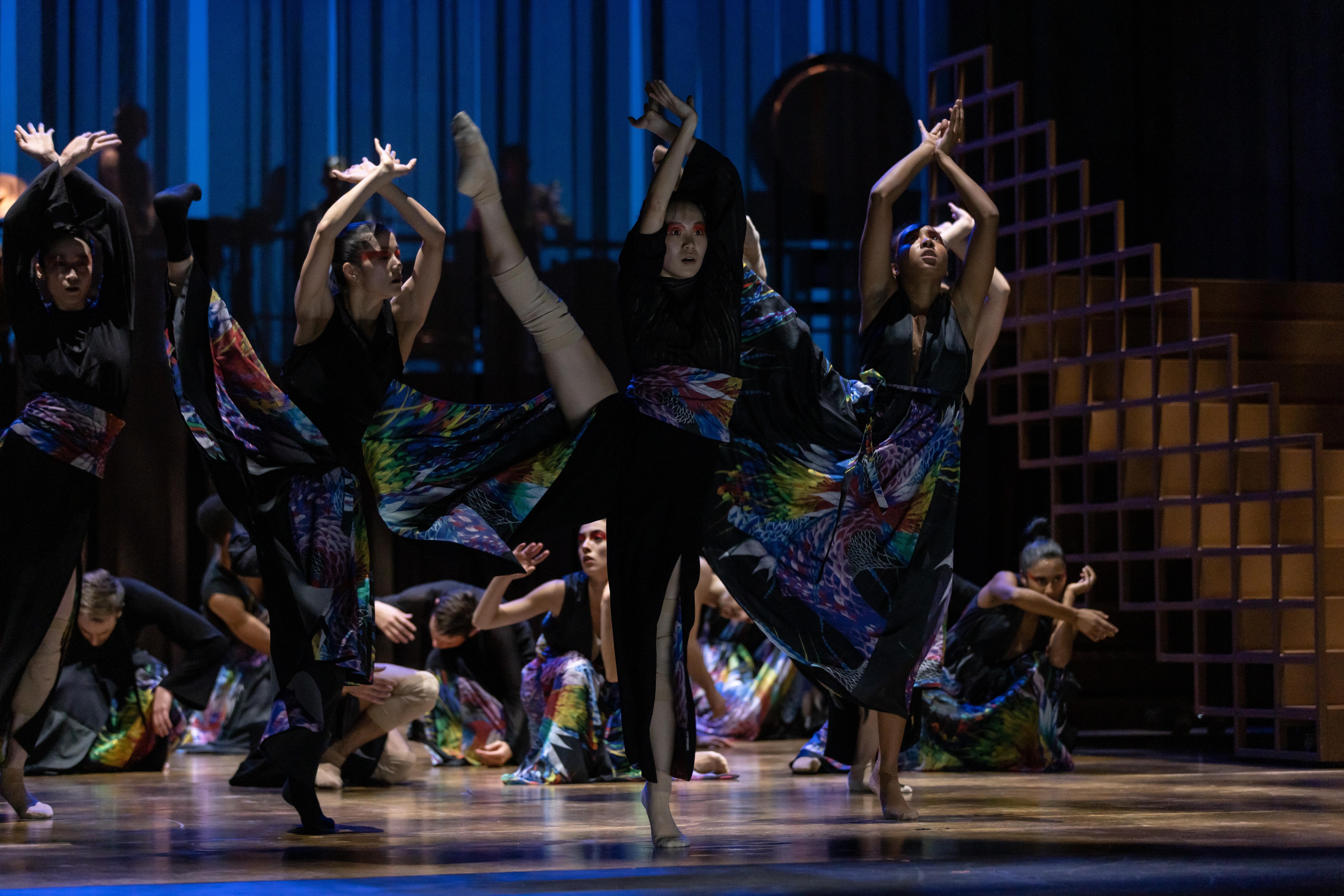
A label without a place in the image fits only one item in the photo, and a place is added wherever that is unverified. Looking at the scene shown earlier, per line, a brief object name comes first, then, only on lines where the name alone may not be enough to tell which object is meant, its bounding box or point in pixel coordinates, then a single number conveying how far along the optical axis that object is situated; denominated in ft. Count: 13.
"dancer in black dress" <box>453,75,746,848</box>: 22.22
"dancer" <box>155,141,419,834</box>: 24.16
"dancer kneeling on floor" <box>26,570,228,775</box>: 37.52
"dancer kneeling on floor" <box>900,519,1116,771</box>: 36.22
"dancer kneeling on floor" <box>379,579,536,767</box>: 39.55
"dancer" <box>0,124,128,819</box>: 25.73
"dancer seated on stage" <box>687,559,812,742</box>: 47.50
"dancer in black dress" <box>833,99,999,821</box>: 26.73
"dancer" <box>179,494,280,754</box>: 37.96
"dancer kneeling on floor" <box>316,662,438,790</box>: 31.24
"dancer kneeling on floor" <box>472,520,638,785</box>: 33.96
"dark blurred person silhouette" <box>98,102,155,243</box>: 44.80
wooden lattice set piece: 36.47
